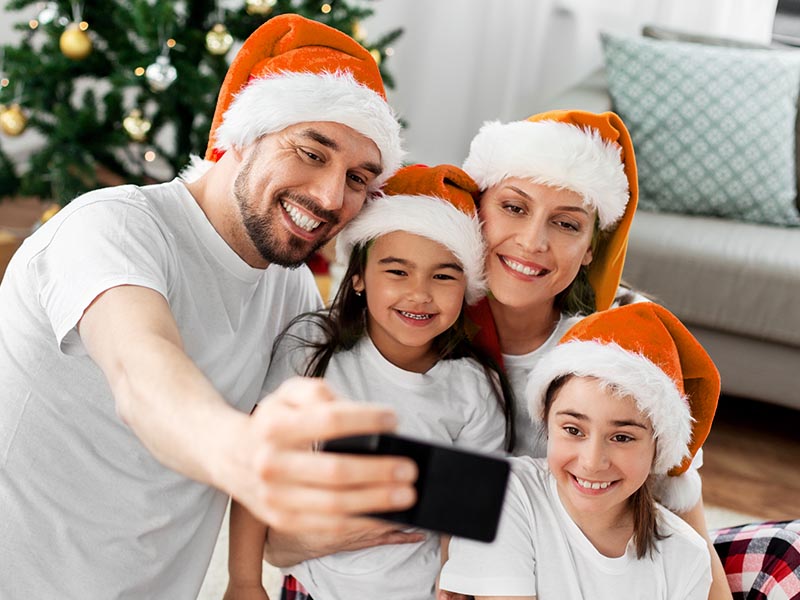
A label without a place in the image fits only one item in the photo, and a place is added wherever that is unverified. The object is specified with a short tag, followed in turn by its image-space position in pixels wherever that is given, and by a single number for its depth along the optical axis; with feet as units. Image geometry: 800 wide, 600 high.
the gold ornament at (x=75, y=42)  8.73
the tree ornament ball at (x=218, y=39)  8.87
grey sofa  8.64
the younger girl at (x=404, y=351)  4.79
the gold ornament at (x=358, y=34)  9.56
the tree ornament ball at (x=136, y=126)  9.09
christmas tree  8.86
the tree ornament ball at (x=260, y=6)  8.91
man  3.59
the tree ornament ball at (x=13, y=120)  9.03
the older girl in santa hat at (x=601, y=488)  4.40
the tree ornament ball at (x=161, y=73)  8.62
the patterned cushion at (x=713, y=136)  9.61
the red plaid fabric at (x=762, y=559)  4.82
